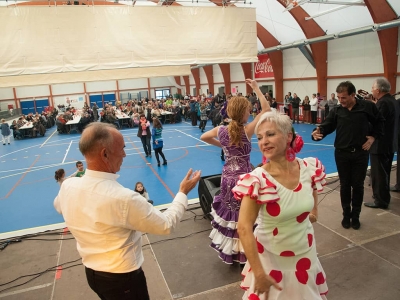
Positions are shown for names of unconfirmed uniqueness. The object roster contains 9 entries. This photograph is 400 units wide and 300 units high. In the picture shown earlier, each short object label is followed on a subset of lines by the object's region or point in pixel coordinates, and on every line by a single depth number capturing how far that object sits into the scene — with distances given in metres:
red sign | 21.16
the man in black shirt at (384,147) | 4.54
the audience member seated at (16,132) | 17.36
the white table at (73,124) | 18.77
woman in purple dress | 3.22
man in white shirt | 1.62
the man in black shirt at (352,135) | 3.81
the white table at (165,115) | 20.55
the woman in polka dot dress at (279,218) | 1.69
